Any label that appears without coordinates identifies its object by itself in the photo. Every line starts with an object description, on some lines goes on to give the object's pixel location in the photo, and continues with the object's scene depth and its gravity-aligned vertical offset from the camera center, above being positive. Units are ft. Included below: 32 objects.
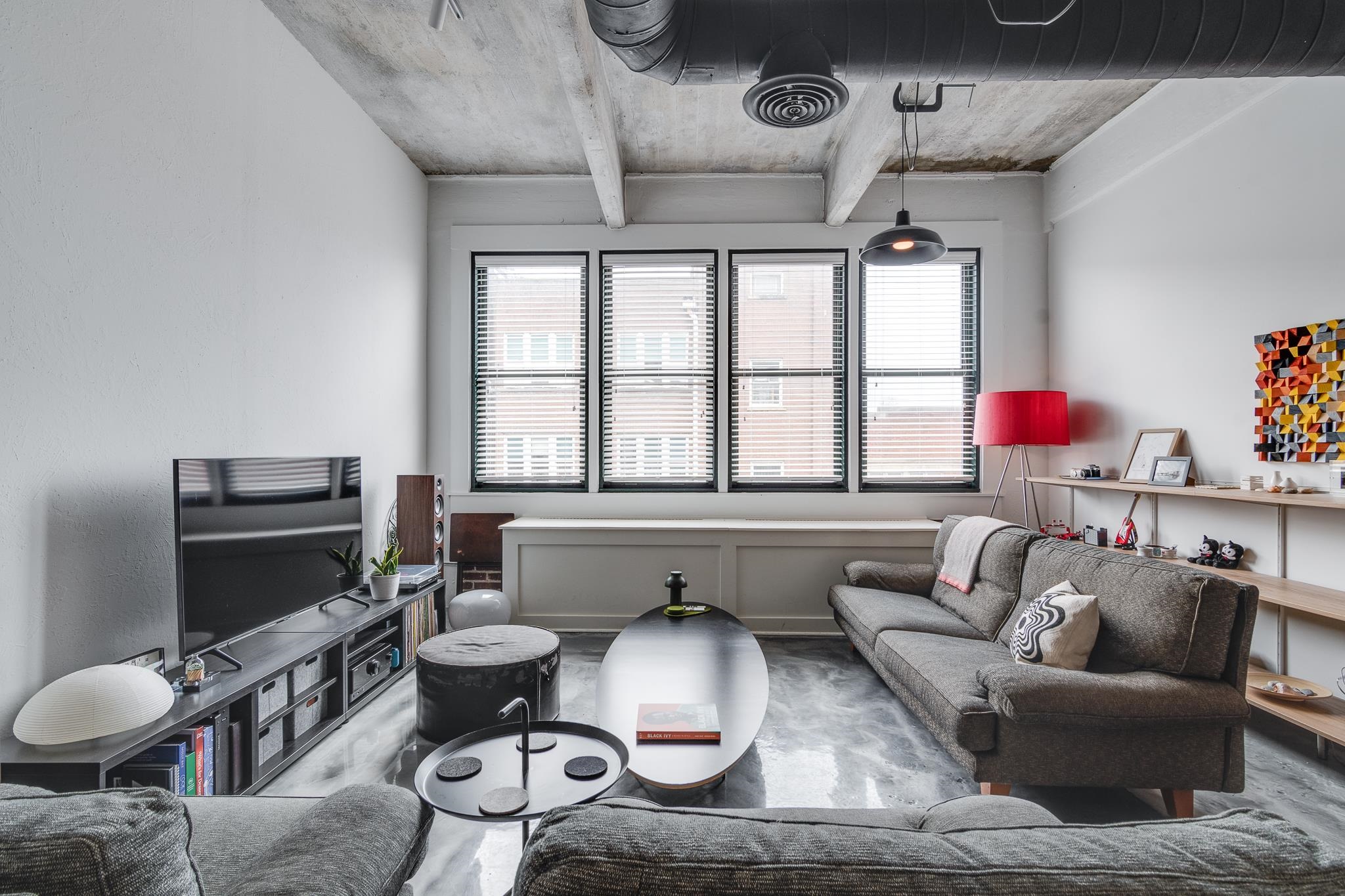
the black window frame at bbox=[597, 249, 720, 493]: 15.37 +1.31
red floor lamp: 12.71 +0.67
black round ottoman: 8.13 -3.20
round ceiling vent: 6.53 +3.99
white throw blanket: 10.93 -1.87
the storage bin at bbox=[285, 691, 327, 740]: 8.04 -3.72
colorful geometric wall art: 8.41 +0.84
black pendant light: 10.39 +3.59
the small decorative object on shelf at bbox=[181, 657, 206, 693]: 6.65 -2.51
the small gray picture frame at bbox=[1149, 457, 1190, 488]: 10.53 -0.36
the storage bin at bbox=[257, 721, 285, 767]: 7.46 -3.72
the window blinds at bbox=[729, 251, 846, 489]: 15.38 +2.12
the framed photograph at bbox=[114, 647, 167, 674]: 6.65 -2.39
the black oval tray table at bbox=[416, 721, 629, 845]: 4.35 -2.54
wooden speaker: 12.62 -1.47
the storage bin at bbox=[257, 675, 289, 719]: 7.42 -3.14
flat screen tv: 7.07 -1.23
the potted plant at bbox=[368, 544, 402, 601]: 10.68 -2.29
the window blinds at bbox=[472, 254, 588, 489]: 15.49 +2.03
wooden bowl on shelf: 7.83 -3.19
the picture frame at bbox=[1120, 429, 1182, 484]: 11.09 +0.02
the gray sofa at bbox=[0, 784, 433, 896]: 2.18 -2.18
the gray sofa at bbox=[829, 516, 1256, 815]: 6.50 -2.77
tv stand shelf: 5.29 -2.75
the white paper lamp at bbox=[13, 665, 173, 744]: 5.49 -2.42
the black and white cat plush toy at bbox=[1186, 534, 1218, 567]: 10.02 -1.68
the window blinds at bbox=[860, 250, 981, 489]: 15.33 +1.70
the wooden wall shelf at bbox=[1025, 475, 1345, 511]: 7.85 -0.64
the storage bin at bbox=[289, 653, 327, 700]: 8.05 -3.13
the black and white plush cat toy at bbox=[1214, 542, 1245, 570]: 9.80 -1.71
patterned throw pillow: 7.53 -2.30
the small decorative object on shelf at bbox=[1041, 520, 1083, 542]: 13.76 -1.81
